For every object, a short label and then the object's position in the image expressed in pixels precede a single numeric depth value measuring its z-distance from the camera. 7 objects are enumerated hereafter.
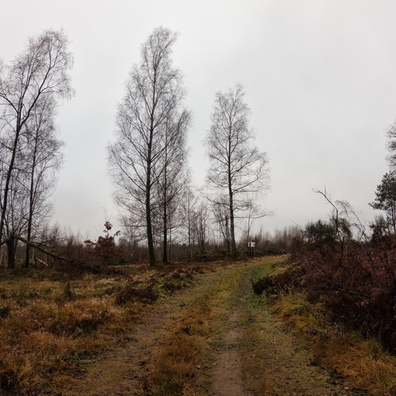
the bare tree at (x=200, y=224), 45.03
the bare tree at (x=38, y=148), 18.94
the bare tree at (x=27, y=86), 15.78
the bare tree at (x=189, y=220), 38.94
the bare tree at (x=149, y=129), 18.67
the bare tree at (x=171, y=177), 19.78
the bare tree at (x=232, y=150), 23.49
